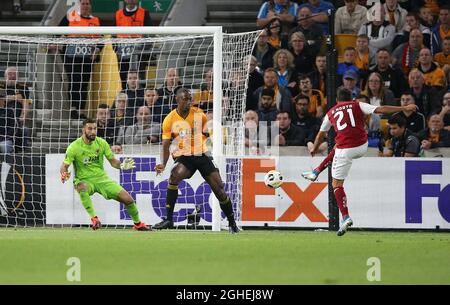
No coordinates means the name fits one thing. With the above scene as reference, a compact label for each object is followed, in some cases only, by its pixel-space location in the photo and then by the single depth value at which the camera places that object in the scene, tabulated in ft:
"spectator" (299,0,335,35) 74.49
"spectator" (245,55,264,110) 71.35
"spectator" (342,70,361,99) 70.28
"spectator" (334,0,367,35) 75.00
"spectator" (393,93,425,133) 67.56
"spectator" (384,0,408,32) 74.64
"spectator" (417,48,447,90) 71.05
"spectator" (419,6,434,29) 75.36
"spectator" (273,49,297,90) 71.67
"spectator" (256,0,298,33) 75.10
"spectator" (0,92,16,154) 65.98
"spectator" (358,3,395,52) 73.92
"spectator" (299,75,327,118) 69.92
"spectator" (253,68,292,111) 69.25
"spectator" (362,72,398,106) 69.67
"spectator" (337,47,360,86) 71.82
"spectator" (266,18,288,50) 74.02
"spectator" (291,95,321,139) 68.44
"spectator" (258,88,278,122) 67.82
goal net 63.21
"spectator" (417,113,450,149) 66.15
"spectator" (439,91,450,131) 68.06
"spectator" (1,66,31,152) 67.15
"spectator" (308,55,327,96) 71.51
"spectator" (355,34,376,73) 72.30
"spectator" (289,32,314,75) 71.92
